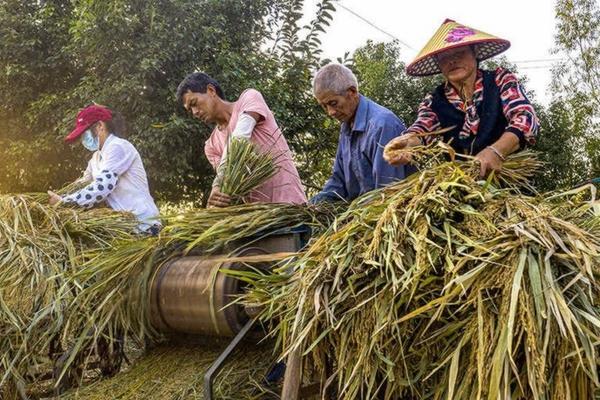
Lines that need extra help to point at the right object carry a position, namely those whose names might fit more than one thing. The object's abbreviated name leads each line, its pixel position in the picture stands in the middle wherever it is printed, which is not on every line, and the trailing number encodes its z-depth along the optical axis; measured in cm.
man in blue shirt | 312
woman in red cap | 383
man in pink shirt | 339
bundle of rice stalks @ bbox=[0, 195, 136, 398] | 275
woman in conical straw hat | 264
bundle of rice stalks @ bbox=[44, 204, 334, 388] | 260
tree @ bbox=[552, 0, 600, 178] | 1567
